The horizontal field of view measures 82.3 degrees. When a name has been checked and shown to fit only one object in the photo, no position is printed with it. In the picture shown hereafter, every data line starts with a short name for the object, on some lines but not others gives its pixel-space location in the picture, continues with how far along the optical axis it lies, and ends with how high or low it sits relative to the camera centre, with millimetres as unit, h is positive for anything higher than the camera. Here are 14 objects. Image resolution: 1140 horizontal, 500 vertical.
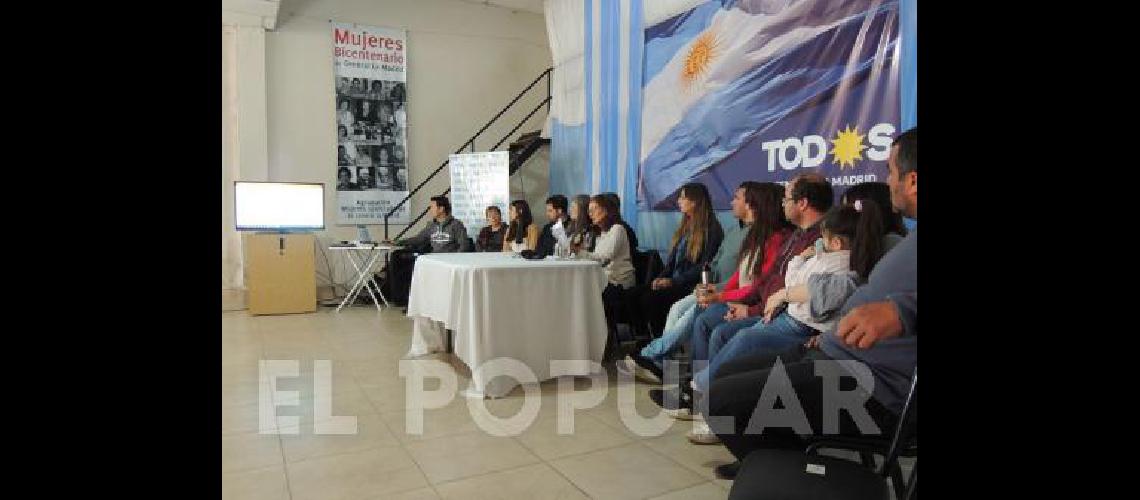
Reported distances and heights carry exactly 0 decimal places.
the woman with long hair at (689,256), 3797 -54
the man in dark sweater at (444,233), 6316 +140
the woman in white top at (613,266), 4082 -123
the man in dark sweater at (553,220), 5059 +218
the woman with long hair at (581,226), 4449 +153
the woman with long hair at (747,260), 3070 -62
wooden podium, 6215 -251
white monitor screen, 6254 +402
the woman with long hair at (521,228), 5609 +168
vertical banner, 7203 +1399
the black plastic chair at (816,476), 1419 -521
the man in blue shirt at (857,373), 1696 -349
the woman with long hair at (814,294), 2270 -162
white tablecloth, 3287 -339
